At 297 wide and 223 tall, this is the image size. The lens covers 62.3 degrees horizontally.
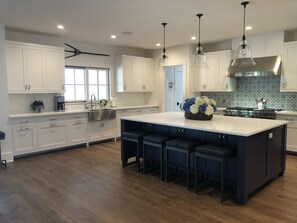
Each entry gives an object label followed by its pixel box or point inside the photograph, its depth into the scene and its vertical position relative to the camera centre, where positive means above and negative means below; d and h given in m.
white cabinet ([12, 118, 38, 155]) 4.79 -0.78
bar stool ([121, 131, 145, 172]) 4.09 -0.74
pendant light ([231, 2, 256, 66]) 3.45 +0.58
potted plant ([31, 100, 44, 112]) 5.32 -0.22
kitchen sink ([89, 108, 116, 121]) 5.91 -0.46
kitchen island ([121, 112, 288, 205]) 2.95 -0.64
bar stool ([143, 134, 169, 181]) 3.72 -0.71
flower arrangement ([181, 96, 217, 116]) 3.79 -0.17
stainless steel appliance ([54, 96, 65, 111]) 5.65 -0.17
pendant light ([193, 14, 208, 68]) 3.90 +0.61
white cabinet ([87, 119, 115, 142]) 6.00 -0.87
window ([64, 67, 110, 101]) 6.13 +0.33
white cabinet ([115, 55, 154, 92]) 6.85 +0.63
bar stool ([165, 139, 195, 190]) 3.35 -0.72
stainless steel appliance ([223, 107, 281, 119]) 5.16 -0.39
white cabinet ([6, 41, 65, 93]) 4.84 +0.59
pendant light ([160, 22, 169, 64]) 4.27 +0.66
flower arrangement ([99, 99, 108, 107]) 6.42 -0.17
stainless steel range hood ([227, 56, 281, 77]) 5.13 +0.56
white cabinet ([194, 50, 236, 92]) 6.11 +0.54
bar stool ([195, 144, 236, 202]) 2.95 -0.72
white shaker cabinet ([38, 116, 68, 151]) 5.14 -0.79
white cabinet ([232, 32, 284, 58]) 5.25 +1.11
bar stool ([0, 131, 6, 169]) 4.33 -1.20
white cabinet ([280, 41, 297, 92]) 5.07 +0.54
